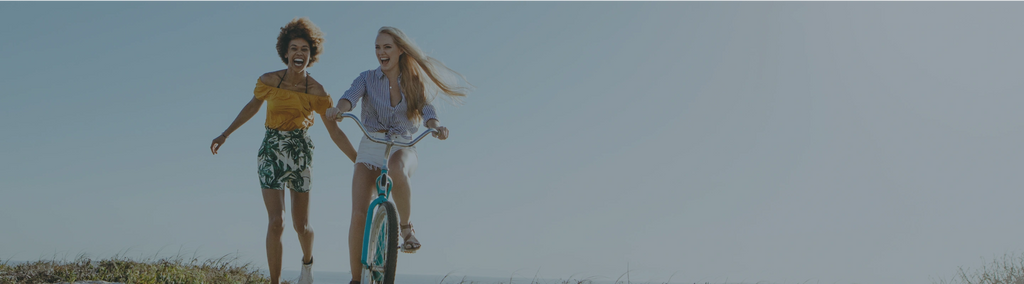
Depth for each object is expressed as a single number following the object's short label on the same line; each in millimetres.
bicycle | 3758
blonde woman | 4473
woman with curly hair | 5293
